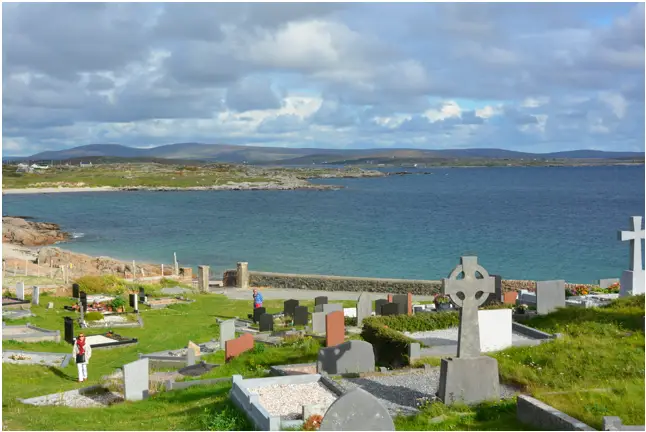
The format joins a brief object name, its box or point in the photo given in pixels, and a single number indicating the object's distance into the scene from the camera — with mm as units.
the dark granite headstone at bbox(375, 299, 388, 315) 24564
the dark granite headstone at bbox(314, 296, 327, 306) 27738
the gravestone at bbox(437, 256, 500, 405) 12656
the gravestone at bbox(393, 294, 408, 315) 24438
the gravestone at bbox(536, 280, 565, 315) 21328
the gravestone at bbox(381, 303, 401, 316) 23781
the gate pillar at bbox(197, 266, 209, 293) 36688
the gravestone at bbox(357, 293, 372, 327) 23406
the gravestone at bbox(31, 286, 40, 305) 27859
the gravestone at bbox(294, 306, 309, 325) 24016
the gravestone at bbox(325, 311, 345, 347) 18656
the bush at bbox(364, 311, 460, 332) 19453
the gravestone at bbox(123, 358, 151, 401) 15328
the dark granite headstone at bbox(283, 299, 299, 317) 26250
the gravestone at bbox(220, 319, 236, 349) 20809
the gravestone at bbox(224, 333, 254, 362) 18734
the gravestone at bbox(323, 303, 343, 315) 23784
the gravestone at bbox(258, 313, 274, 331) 23281
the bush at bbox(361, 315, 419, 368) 16281
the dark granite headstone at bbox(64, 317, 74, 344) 21828
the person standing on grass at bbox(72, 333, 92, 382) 17578
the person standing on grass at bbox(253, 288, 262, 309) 27628
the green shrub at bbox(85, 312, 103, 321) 24906
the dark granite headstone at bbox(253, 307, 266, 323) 24995
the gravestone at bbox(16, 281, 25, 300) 28500
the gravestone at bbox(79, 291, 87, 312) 26406
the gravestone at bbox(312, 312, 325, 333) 22469
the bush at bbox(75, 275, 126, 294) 31766
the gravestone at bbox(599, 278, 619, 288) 28844
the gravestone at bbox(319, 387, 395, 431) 8570
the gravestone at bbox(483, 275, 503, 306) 24919
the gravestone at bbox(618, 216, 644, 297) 20844
